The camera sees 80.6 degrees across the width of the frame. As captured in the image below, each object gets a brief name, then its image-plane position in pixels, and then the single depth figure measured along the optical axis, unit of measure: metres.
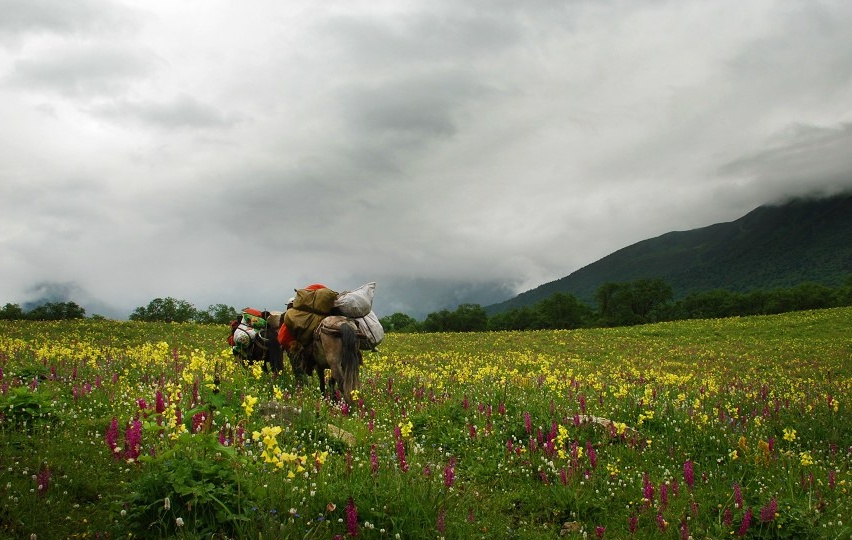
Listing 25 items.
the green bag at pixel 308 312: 10.81
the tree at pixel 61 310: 50.45
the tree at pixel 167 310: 91.44
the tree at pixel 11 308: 62.11
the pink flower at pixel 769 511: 5.32
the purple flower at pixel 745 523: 5.34
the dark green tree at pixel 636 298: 116.00
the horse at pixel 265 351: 13.15
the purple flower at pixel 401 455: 5.60
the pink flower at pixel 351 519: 4.34
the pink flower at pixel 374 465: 5.54
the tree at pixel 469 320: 107.44
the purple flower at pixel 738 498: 5.80
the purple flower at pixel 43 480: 4.79
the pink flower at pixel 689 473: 6.36
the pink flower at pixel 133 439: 4.69
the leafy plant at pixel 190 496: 4.13
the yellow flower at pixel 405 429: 6.67
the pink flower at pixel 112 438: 4.84
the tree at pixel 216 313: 81.22
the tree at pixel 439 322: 109.31
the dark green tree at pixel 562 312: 107.31
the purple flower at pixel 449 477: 5.23
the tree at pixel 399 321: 105.88
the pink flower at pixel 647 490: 6.02
